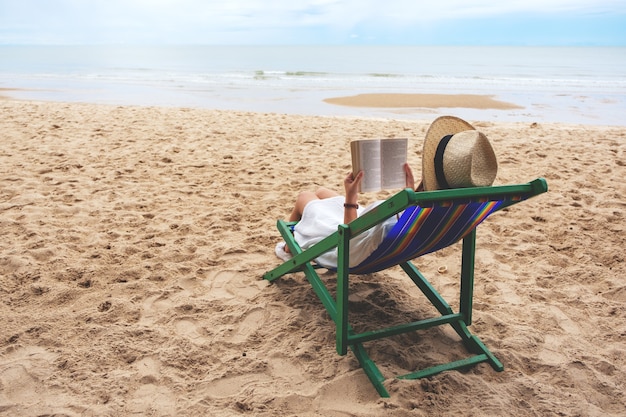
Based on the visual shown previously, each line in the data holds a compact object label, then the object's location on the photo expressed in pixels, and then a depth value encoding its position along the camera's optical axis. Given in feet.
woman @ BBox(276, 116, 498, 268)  6.10
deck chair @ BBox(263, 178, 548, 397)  5.80
